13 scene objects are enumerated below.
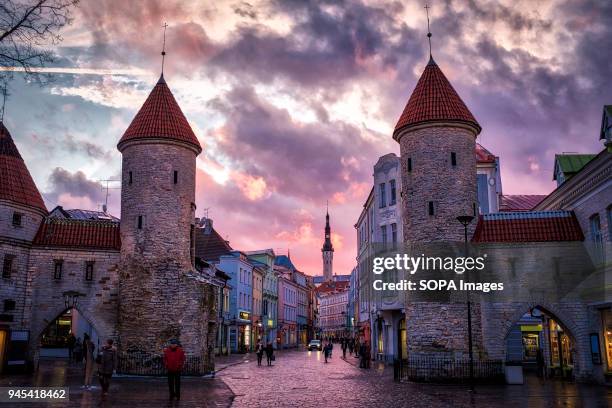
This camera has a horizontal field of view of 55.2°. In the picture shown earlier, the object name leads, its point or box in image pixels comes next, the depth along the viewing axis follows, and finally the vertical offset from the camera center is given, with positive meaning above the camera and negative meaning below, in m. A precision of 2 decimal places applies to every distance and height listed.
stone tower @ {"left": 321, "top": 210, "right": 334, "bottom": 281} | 181.12 +20.93
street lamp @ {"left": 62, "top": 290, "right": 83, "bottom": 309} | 29.98 +1.42
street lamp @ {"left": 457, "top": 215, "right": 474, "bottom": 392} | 21.78 +1.01
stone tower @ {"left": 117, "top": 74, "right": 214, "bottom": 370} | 28.84 +4.29
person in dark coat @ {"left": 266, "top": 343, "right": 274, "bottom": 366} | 40.52 -1.73
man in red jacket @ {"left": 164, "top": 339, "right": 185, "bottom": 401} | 18.31 -1.16
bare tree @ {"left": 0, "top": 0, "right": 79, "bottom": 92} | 13.13 +6.47
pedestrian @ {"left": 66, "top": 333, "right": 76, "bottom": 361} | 41.66 -1.35
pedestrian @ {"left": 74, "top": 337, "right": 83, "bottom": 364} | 39.91 -1.77
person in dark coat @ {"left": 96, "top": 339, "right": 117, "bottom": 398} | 19.46 -1.31
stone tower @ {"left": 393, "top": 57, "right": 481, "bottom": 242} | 28.30 +7.77
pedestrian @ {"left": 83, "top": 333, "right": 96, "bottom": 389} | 20.05 -1.28
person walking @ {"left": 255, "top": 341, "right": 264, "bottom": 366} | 40.11 -1.78
